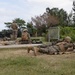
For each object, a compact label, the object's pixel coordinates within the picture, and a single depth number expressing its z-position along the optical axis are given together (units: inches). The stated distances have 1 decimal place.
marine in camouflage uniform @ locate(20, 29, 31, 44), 317.3
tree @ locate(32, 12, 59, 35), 1074.0
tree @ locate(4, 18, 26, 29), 1078.5
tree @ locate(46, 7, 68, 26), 1129.0
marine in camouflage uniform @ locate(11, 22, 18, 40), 454.3
